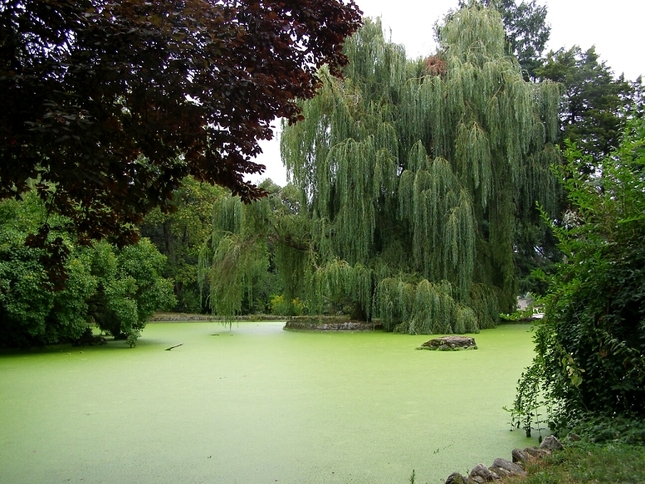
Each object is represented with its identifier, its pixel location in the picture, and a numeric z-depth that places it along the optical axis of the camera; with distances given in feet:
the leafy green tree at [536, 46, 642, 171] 47.91
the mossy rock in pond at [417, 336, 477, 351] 26.04
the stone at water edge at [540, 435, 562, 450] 9.55
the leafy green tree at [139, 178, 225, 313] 65.62
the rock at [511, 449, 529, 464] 9.09
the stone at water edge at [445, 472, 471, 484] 8.40
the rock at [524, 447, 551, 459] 9.09
